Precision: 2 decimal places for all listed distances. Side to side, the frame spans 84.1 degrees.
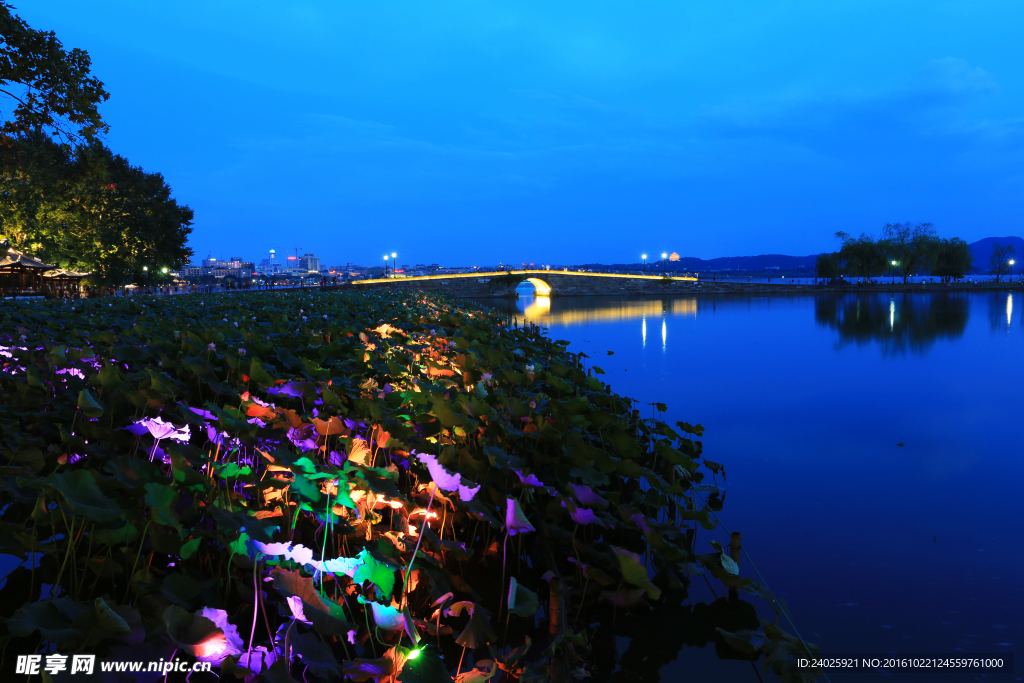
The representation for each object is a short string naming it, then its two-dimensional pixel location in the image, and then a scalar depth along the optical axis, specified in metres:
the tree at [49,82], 10.52
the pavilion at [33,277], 29.50
